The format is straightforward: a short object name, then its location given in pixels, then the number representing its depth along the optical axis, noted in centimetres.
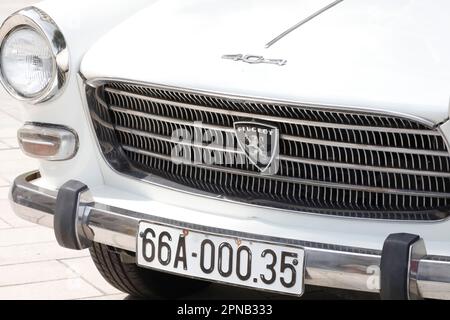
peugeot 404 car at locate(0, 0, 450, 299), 451
